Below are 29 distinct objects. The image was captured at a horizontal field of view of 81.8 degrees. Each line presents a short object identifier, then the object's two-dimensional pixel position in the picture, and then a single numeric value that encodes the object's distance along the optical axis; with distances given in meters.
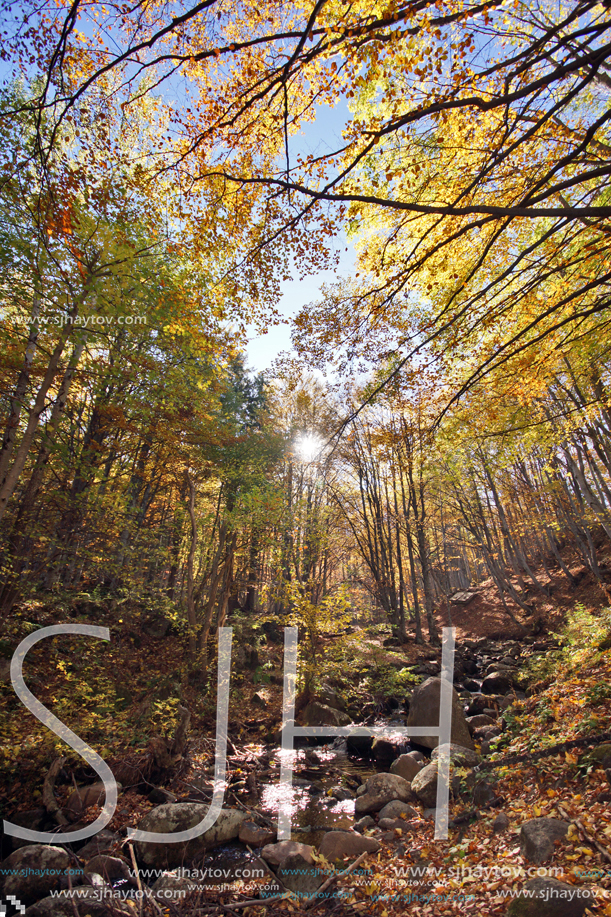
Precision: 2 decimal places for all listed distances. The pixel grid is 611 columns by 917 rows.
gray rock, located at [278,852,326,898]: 3.65
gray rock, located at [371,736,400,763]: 7.35
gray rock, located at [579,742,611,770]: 3.59
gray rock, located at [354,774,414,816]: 5.27
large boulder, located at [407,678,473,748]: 7.21
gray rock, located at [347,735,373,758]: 7.68
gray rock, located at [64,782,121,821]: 4.65
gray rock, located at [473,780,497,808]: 4.32
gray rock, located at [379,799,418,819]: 4.84
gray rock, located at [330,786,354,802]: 5.80
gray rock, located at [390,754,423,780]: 6.09
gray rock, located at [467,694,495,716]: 8.74
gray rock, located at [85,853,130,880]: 3.83
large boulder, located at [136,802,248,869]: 4.23
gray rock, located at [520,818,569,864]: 2.90
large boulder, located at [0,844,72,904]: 3.44
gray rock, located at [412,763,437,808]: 5.12
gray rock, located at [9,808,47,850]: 4.37
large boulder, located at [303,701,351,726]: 8.62
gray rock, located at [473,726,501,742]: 6.71
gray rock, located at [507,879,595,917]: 2.30
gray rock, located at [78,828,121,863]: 4.07
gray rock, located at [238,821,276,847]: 4.62
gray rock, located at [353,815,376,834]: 4.79
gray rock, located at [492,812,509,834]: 3.62
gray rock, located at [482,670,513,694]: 9.60
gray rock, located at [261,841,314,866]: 4.11
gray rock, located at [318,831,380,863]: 4.16
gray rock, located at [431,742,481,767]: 5.34
